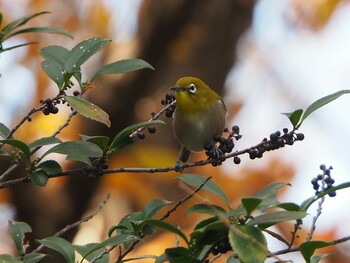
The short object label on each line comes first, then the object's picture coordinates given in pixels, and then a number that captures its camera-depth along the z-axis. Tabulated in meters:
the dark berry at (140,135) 3.98
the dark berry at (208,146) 4.08
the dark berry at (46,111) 3.95
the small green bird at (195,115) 4.21
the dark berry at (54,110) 3.95
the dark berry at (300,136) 3.96
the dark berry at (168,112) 4.07
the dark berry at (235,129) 4.00
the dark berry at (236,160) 3.99
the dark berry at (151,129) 4.01
